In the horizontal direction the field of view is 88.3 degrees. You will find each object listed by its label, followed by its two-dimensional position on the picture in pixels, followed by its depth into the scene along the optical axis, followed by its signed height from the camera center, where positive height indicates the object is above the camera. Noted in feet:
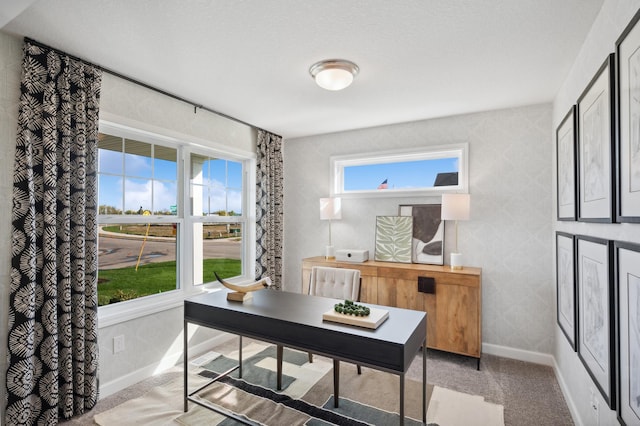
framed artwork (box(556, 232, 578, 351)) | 7.18 -1.70
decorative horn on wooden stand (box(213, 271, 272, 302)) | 7.64 -1.82
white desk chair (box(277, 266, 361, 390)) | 9.43 -2.01
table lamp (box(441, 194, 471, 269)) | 10.56 +0.27
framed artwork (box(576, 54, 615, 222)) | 4.91 +1.15
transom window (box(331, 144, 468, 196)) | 11.89 +1.69
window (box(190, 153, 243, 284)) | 11.41 +0.08
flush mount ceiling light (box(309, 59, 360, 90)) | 7.64 +3.37
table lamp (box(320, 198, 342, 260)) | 13.03 +0.25
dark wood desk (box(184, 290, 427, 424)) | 5.30 -2.09
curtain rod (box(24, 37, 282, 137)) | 6.98 +3.57
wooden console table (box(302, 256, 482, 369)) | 9.94 -2.61
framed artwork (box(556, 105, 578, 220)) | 7.16 +1.20
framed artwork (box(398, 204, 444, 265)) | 11.67 -0.68
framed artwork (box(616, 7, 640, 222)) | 4.01 +1.18
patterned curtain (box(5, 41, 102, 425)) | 6.52 -0.63
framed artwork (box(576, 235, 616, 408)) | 4.87 -1.64
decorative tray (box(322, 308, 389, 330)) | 5.81 -1.88
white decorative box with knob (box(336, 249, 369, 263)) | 12.14 -1.50
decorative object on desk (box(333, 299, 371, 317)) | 6.20 -1.81
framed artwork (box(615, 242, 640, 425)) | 4.04 -1.49
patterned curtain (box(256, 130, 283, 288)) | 13.30 +0.32
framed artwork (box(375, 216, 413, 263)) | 12.14 -0.85
